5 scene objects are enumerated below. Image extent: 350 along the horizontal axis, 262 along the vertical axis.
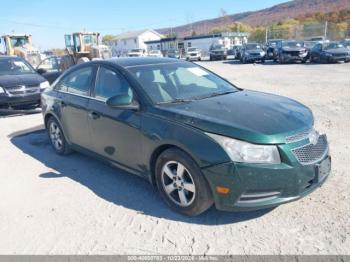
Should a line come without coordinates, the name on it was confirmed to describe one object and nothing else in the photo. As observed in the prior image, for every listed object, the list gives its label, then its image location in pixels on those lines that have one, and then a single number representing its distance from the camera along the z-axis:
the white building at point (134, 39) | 81.06
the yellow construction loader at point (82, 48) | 22.14
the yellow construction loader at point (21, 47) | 23.03
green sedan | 3.02
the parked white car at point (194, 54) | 40.53
